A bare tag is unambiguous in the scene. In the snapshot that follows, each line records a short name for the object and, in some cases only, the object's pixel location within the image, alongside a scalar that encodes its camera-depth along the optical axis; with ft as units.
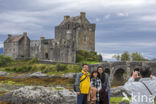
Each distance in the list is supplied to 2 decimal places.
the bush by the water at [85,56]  226.17
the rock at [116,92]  83.56
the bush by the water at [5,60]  234.17
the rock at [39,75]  166.91
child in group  40.47
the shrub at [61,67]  186.60
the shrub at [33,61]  223.47
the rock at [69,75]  162.44
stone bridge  166.30
